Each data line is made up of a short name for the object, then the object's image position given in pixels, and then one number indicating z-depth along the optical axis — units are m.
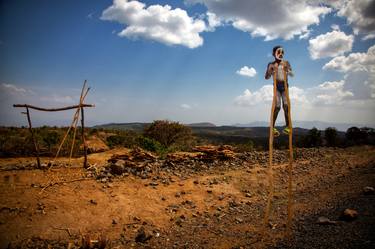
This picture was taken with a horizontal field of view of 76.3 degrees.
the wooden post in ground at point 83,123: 9.96
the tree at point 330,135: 17.93
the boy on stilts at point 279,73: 5.64
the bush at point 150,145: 15.92
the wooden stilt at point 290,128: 5.34
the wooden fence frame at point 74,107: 9.80
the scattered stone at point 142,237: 5.98
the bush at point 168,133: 22.10
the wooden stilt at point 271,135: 5.26
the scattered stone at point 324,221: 5.75
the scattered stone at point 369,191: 7.12
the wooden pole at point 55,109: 10.01
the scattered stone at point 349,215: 5.77
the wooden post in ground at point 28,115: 9.76
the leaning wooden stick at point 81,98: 10.11
